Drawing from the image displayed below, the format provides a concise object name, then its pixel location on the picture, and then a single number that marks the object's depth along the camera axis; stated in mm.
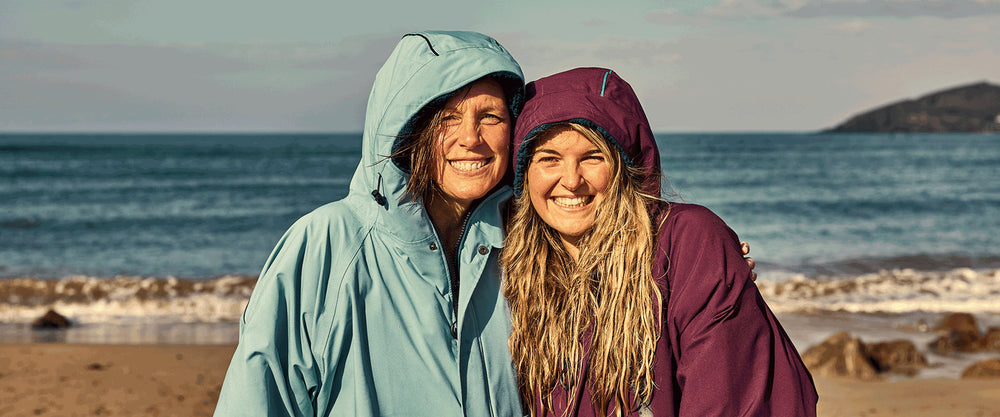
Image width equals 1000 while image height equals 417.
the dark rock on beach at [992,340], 8219
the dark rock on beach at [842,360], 7332
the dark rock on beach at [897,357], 7555
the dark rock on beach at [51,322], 9328
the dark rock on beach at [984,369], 7258
